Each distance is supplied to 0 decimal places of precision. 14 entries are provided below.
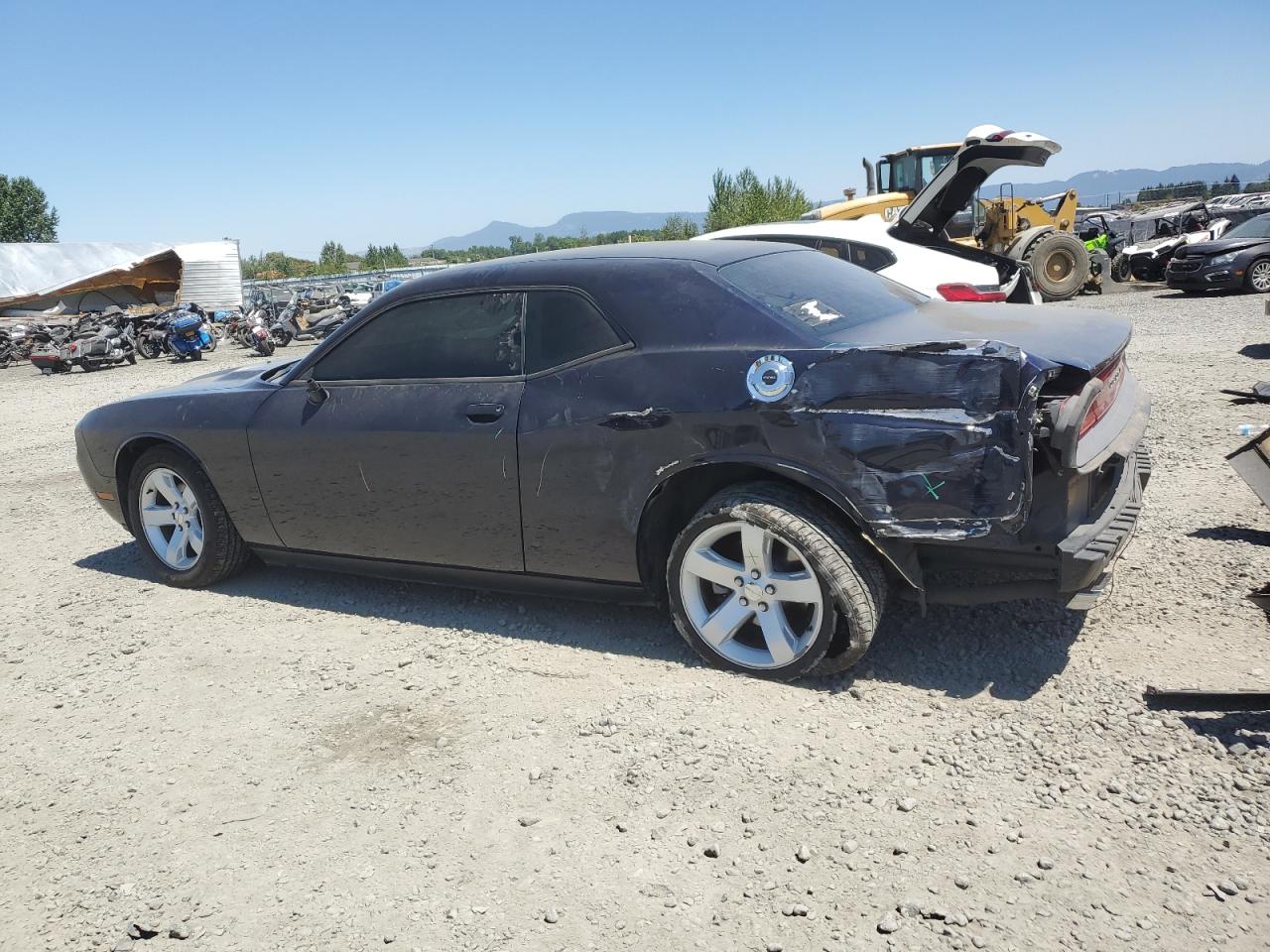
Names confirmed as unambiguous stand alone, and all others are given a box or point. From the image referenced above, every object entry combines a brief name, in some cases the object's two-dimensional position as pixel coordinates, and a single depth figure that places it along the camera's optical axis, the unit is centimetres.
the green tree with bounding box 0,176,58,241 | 6781
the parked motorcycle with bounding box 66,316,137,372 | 2030
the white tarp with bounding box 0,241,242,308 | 2995
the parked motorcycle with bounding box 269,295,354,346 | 2236
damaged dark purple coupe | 298
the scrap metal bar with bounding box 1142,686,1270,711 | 284
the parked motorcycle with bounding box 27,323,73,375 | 2011
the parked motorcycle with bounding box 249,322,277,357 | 2116
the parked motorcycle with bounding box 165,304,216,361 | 2072
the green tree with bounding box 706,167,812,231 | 5978
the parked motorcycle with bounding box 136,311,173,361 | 2201
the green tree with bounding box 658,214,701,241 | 5528
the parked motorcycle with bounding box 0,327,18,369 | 2386
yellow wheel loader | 1742
